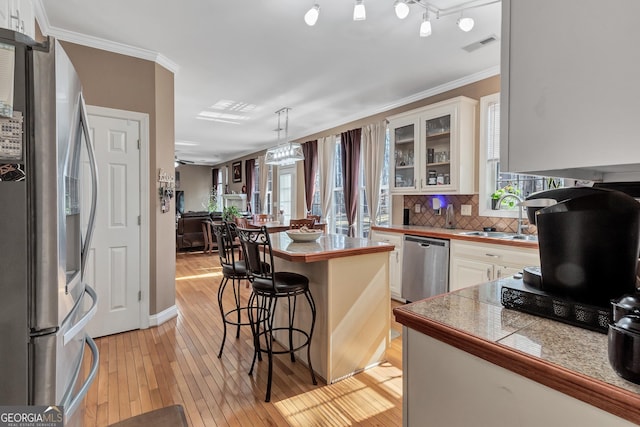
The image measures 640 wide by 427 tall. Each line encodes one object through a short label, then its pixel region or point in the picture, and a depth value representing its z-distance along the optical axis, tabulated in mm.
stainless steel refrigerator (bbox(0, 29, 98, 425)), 893
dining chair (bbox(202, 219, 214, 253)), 7633
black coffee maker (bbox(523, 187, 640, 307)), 893
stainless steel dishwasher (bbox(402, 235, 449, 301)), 3455
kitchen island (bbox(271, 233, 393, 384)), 2307
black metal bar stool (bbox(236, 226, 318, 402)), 2184
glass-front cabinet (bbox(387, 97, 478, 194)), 3648
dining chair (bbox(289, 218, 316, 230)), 4930
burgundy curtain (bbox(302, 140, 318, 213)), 6375
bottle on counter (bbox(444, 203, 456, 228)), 4047
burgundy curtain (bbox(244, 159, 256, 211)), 9055
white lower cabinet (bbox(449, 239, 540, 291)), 2803
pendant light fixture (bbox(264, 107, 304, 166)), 4691
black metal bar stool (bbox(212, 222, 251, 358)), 2570
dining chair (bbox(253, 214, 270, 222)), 6605
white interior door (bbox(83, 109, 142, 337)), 3051
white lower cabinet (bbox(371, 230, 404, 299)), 3984
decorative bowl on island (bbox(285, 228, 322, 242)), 2740
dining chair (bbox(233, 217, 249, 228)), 5547
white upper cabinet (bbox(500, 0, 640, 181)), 705
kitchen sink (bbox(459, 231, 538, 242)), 3048
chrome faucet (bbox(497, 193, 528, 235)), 3232
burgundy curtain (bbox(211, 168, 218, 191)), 11906
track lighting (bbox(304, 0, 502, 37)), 2059
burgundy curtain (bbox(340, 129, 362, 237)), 5301
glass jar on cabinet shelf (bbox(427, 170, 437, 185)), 3915
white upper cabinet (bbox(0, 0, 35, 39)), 1231
